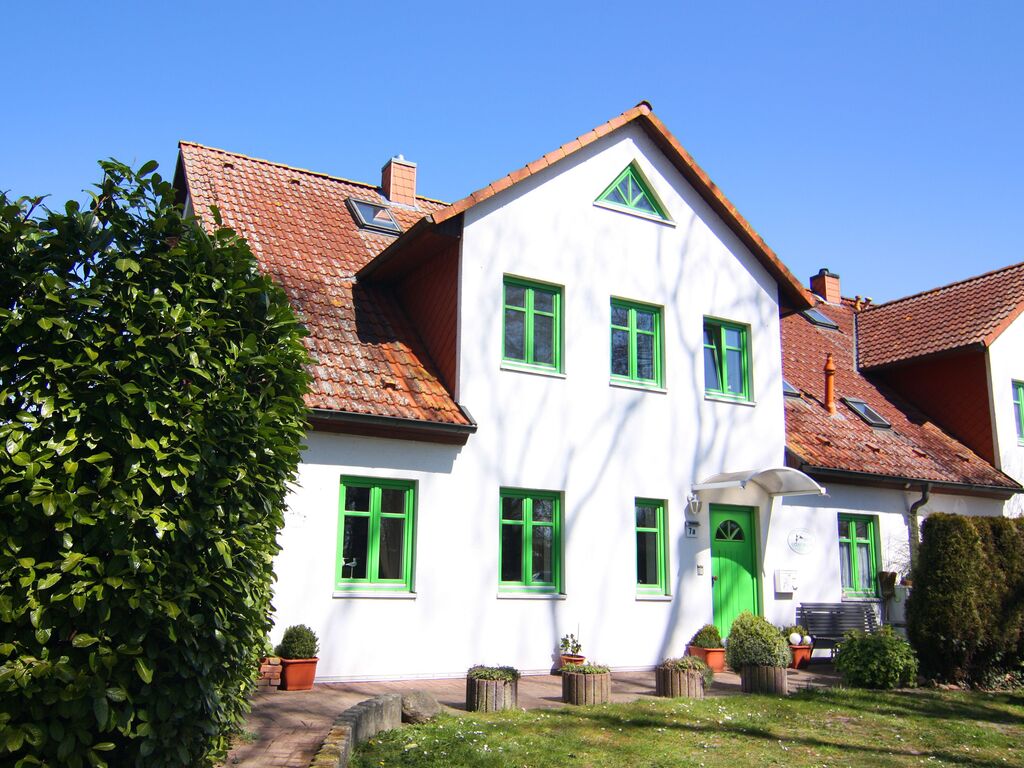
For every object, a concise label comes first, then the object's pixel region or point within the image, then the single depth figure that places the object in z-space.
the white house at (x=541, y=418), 12.48
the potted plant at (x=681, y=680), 11.03
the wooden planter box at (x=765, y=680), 11.76
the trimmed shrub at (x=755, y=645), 12.34
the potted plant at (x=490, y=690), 9.52
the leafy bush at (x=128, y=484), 5.07
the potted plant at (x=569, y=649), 13.33
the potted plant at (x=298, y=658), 10.95
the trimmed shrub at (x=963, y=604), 13.34
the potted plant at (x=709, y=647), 14.20
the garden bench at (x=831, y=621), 15.88
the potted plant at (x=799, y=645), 15.06
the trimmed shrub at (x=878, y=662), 12.62
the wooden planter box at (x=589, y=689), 10.34
